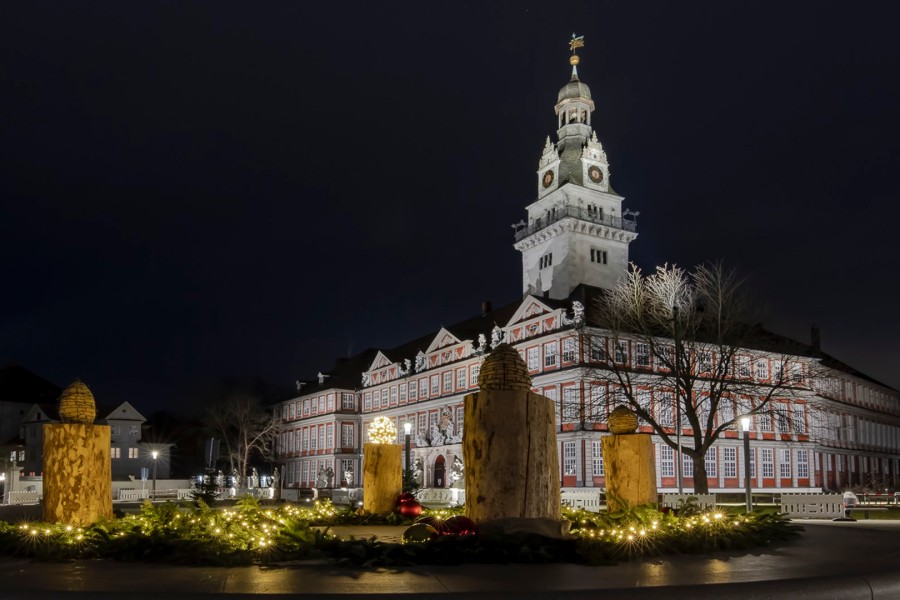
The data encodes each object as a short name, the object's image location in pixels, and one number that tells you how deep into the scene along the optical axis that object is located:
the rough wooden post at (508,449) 12.34
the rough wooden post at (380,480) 18.97
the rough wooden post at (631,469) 16.56
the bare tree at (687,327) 35.50
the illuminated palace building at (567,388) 52.50
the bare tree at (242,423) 75.38
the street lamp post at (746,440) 25.49
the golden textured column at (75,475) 13.09
